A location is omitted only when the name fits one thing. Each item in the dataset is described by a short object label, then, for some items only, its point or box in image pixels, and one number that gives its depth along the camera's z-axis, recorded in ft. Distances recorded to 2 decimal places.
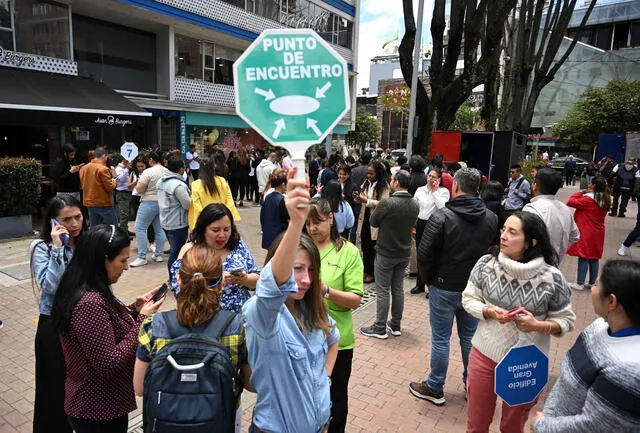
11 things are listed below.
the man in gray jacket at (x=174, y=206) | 20.49
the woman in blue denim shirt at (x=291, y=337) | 5.22
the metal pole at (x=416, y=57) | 34.40
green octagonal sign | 5.46
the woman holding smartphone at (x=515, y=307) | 8.81
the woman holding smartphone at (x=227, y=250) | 9.63
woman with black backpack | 5.59
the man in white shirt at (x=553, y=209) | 14.43
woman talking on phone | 8.81
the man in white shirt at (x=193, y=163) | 48.55
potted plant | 28.25
